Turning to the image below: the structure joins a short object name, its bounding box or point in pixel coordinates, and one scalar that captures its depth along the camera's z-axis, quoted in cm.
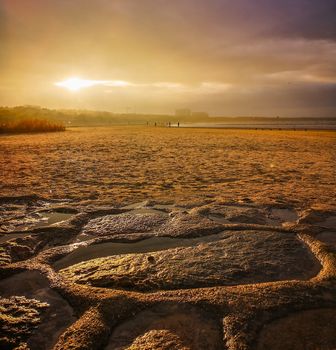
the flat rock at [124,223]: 336
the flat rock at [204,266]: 228
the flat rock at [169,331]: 163
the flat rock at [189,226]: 325
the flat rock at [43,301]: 168
